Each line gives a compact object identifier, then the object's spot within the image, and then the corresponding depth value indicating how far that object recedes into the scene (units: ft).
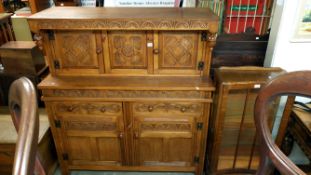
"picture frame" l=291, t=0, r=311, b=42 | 4.77
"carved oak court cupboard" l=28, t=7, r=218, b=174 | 4.67
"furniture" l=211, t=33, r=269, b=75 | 5.73
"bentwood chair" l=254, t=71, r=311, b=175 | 2.19
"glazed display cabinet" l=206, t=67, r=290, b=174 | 4.76
